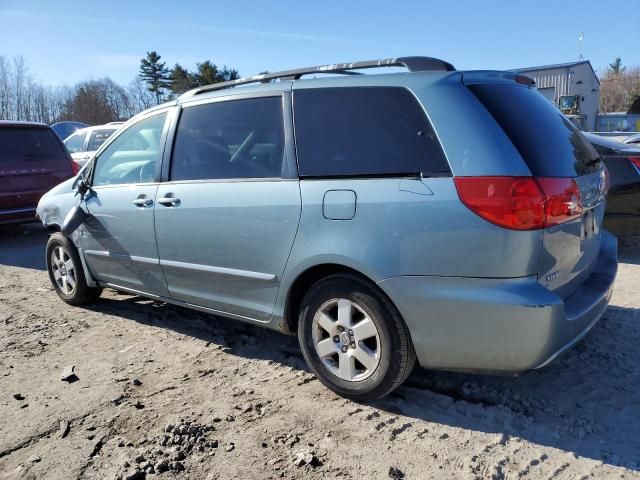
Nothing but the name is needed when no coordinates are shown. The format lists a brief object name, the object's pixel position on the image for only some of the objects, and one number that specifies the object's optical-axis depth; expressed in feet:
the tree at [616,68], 319.64
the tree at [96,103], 181.16
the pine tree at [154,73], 196.95
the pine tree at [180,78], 148.46
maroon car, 26.32
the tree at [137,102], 199.99
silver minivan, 8.25
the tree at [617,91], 237.02
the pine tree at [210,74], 146.82
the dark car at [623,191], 18.47
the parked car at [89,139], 41.75
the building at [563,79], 137.59
